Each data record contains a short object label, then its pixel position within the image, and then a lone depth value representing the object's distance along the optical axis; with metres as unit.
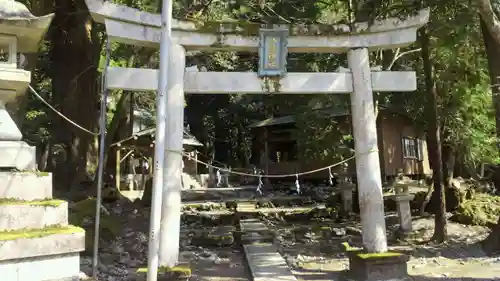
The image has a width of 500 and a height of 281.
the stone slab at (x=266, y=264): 7.79
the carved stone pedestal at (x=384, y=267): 7.30
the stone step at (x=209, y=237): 12.11
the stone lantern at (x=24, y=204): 4.81
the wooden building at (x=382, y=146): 22.91
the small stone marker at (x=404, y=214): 12.35
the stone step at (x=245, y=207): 17.68
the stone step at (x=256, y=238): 11.59
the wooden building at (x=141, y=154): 22.37
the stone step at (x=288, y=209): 17.86
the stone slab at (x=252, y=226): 12.62
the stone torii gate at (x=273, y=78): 7.01
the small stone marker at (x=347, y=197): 16.77
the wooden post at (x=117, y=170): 21.36
